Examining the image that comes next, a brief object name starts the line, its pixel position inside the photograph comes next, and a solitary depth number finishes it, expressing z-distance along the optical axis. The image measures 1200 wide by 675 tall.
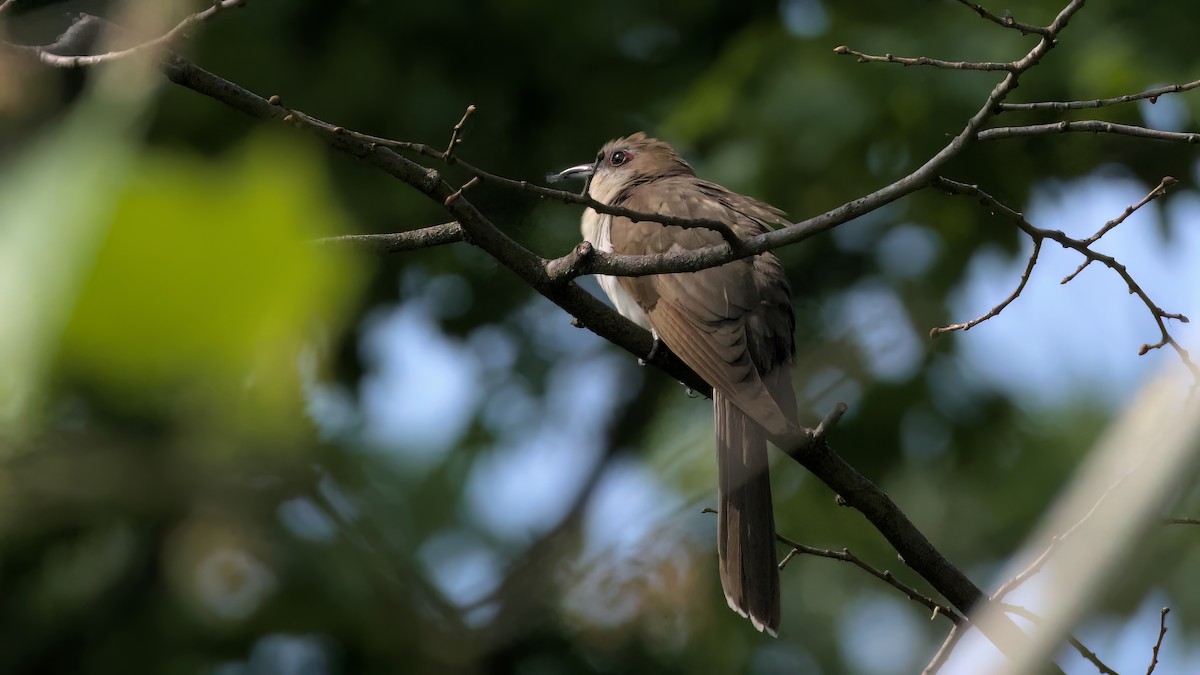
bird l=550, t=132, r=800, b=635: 7.53
